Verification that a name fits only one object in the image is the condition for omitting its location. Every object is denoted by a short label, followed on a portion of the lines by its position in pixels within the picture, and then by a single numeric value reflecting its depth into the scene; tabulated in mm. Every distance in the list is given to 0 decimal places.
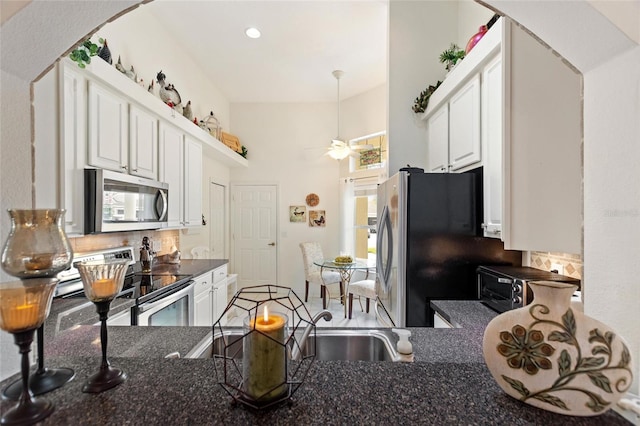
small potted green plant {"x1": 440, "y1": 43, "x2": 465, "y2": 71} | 2191
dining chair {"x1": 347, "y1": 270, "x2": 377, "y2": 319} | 3610
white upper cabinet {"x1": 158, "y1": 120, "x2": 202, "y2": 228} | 2732
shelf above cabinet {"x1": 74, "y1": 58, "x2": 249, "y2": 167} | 1840
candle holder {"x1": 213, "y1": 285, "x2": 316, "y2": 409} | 549
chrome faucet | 733
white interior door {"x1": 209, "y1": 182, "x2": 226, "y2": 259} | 4402
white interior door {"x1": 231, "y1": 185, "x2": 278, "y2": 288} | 5074
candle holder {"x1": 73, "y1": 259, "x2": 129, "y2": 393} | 602
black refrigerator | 1968
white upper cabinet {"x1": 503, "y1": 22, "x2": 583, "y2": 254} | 833
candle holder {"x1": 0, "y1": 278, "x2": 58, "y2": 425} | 504
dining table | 3614
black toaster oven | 1421
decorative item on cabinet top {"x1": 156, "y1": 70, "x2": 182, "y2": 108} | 2842
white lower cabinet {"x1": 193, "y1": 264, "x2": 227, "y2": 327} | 2639
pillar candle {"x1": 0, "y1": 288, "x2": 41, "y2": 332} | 506
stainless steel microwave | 1816
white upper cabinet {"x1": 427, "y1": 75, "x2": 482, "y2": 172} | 1859
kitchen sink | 1202
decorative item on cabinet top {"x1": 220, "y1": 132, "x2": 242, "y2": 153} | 4346
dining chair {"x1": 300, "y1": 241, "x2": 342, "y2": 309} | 4219
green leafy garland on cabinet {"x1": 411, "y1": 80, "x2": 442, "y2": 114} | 2650
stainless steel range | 1715
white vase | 509
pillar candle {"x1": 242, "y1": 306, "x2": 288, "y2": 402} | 551
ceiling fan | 3904
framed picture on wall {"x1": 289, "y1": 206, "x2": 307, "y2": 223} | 5062
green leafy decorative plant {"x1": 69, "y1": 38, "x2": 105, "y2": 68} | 1647
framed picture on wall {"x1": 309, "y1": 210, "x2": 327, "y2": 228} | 5004
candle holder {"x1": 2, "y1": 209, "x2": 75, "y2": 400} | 592
